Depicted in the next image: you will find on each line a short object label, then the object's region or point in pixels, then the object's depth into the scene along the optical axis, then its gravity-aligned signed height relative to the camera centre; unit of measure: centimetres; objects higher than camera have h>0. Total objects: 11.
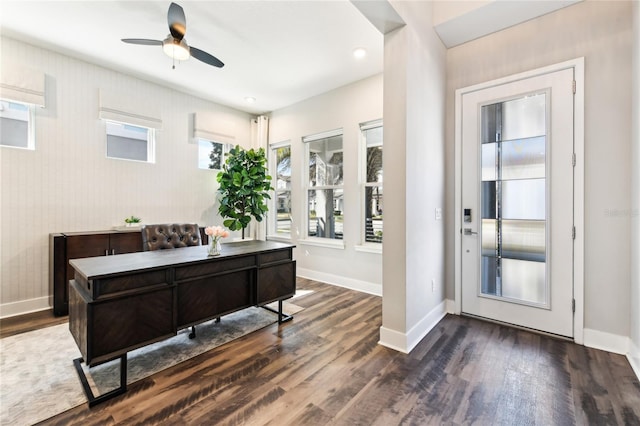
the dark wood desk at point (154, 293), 166 -60
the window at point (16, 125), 309 +101
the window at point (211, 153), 480 +106
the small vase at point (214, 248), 239 -32
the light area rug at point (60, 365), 167 -117
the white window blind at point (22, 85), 298 +143
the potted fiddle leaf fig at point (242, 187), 454 +41
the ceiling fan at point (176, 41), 219 +150
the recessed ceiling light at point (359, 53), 321 +191
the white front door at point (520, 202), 246 +8
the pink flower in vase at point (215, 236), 240 -22
